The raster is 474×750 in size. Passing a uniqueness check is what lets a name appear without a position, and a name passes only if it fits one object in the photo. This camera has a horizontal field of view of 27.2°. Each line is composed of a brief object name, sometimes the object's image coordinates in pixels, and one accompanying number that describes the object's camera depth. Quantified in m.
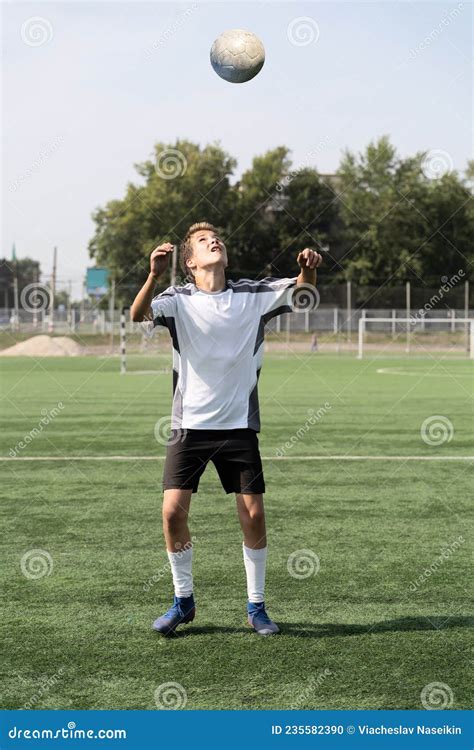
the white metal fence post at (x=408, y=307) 51.11
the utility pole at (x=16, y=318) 59.87
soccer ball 6.98
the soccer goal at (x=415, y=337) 53.72
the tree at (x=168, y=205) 67.19
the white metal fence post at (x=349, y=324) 56.42
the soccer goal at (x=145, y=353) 32.91
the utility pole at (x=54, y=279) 51.39
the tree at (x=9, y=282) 101.06
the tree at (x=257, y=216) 68.38
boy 4.85
